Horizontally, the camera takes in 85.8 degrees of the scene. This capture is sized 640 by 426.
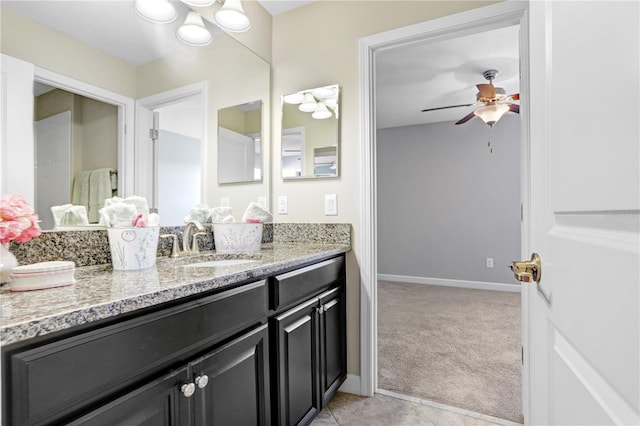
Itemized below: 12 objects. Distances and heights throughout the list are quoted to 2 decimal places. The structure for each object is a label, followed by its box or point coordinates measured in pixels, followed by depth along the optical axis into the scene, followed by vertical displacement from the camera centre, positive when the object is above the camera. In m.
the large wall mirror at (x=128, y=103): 1.08 +0.44
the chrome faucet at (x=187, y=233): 1.59 -0.10
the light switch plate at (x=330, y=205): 2.04 +0.04
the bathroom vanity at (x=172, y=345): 0.63 -0.33
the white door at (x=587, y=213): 0.41 +0.00
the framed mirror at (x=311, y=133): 2.04 +0.48
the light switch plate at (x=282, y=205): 2.21 +0.04
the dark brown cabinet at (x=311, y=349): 1.33 -0.62
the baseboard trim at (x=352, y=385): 1.97 -1.00
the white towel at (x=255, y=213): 1.94 -0.01
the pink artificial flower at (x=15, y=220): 0.86 -0.02
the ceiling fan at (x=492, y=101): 3.02 +1.00
